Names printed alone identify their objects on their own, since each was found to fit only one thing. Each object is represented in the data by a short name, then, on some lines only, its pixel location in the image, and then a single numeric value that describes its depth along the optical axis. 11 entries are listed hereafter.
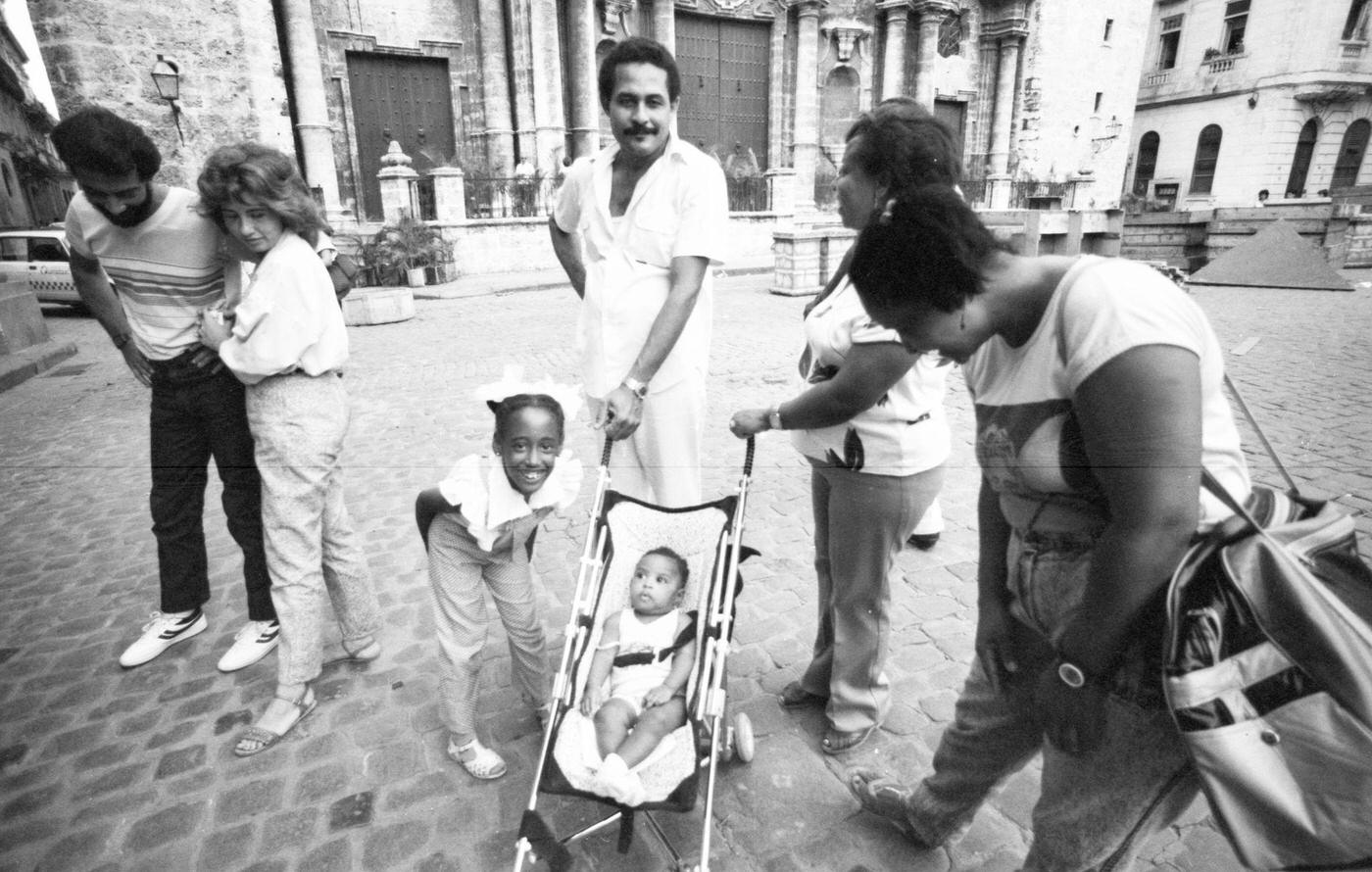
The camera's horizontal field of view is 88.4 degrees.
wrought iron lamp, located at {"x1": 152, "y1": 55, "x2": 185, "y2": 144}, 13.39
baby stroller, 1.97
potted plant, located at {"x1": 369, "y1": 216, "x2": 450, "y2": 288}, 14.65
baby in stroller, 2.15
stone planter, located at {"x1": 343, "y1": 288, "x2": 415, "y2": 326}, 11.38
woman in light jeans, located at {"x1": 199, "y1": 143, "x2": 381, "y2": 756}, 2.56
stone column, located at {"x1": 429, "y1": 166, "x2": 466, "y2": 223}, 15.80
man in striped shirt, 2.62
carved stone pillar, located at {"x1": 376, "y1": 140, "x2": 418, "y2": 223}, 15.27
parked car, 13.34
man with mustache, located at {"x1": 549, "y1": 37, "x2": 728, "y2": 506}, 2.62
